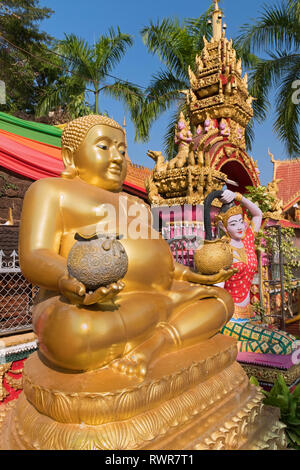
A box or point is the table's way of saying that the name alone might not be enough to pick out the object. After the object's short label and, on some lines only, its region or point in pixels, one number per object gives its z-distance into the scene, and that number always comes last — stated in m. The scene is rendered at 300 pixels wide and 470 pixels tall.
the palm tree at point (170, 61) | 8.78
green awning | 5.11
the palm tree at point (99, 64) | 9.45
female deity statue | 2.60
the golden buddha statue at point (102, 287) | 1.19
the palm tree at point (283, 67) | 6.90
